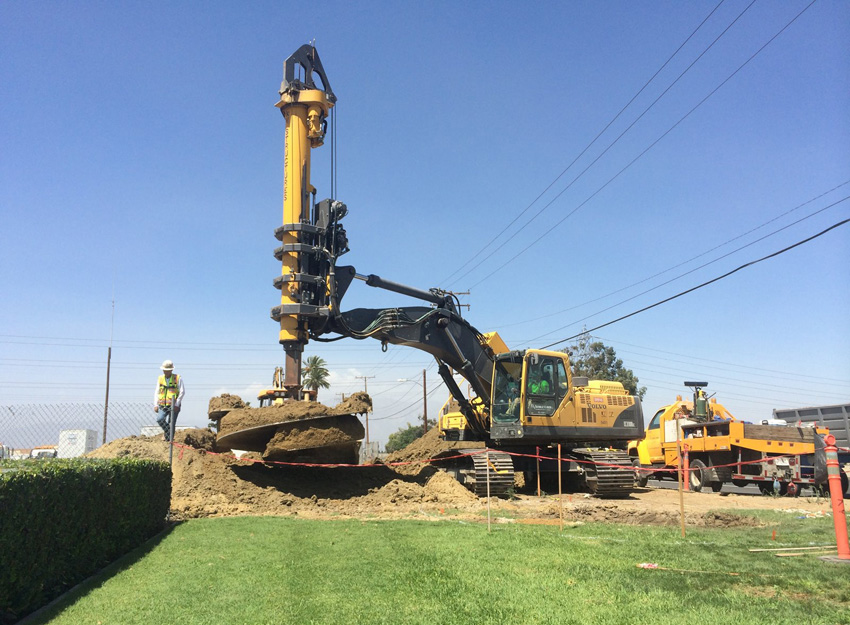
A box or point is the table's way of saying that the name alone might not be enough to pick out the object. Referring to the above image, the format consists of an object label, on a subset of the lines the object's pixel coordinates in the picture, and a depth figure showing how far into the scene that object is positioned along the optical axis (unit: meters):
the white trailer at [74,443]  13.36
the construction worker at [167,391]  13.63
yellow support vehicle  17.34
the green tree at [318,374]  69.81
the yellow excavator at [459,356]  13.48
